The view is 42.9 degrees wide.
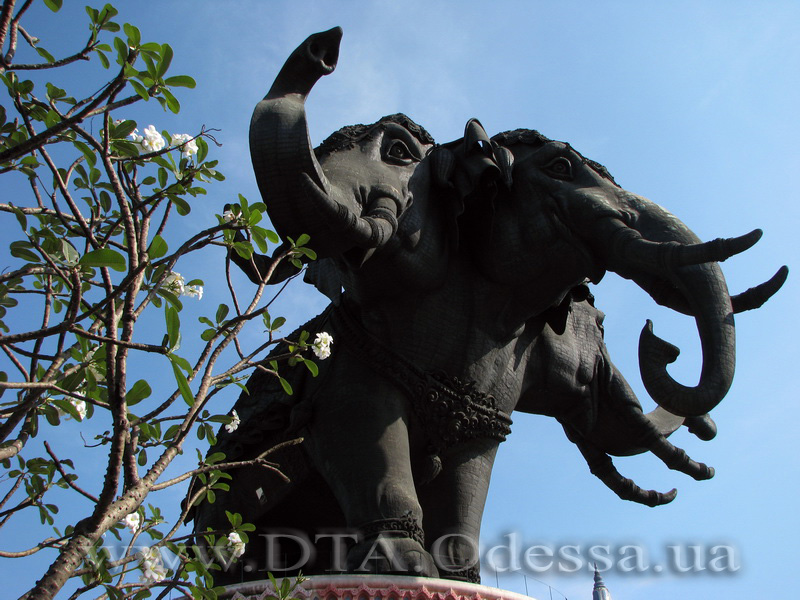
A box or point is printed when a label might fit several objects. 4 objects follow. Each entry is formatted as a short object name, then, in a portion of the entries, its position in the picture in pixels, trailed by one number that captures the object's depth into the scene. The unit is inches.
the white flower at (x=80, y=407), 123.0
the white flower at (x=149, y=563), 122.9
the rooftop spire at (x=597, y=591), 878.0
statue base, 159.3
